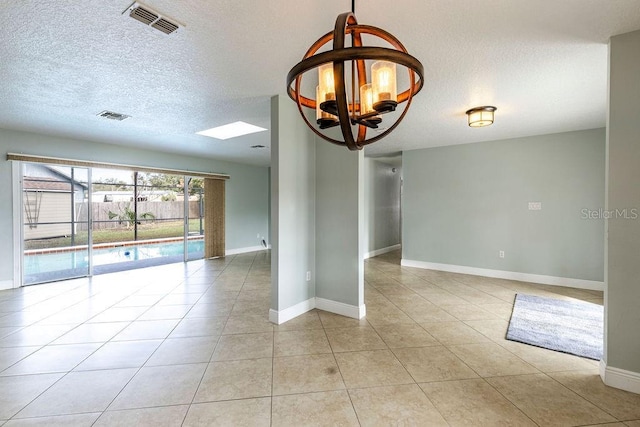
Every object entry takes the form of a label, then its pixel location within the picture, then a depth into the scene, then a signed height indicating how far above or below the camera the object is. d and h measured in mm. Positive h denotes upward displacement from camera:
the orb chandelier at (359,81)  988 +548
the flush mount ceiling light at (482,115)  3398 +1186
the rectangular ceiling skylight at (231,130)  4238 +1334
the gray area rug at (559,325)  2648 -1282
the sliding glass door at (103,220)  4859 -178
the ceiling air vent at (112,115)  3564 +1298
